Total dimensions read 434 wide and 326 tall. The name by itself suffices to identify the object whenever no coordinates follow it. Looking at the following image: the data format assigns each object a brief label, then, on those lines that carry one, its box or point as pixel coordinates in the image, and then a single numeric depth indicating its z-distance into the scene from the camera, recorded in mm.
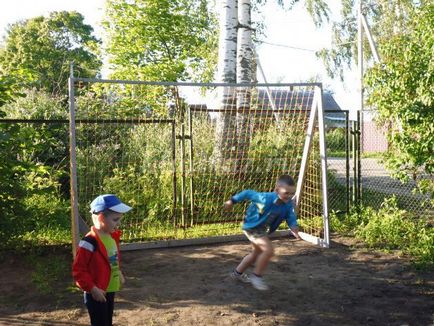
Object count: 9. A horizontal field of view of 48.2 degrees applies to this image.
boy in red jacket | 3262
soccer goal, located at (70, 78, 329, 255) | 8141
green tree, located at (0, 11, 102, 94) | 40750
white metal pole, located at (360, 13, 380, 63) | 11066
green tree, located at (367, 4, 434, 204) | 7105
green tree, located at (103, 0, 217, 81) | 15141
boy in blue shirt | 5414
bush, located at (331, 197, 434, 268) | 7288
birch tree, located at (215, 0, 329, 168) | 10617
